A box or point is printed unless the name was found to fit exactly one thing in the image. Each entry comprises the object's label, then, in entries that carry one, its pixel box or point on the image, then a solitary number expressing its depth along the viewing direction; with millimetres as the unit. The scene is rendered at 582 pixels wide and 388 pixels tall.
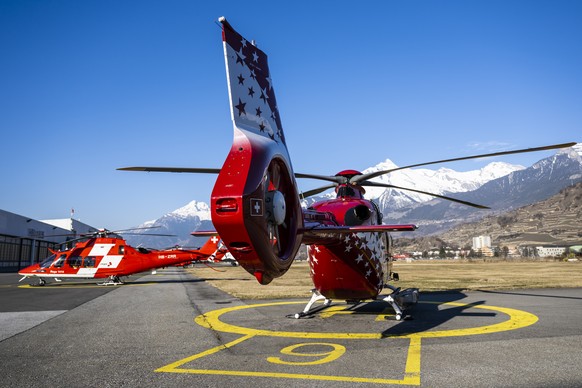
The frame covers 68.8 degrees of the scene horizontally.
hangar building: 64875
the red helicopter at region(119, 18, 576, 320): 5629
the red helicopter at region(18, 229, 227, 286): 28656
